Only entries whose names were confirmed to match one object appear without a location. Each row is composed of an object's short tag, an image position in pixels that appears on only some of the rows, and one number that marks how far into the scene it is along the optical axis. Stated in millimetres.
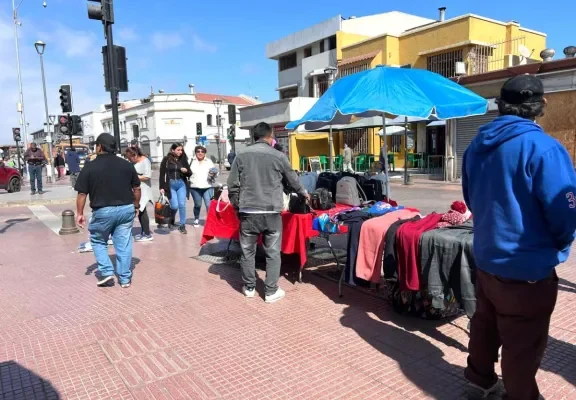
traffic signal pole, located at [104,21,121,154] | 7570
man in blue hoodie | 2104
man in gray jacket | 4484
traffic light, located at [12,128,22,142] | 29500
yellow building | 21594
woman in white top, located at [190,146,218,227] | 8070
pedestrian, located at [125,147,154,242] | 7512
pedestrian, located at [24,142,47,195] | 15867
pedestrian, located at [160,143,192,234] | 8102
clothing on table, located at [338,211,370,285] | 4184
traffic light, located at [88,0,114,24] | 7364
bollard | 8953
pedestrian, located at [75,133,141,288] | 4879
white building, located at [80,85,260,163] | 50656
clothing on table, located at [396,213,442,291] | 3633
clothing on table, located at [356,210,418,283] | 3998
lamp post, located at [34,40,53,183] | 20984
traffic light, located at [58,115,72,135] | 15141
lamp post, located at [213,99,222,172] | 34859
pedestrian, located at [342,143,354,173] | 22125
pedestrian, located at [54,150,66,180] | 27203
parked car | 17547
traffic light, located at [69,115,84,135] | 15125
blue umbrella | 5039
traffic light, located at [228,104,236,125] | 25369
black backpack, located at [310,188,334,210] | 5207
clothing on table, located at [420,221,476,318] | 3323
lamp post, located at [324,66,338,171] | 25558
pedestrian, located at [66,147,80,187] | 22088
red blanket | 4863
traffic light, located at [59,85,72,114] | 14789
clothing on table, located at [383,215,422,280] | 3836
